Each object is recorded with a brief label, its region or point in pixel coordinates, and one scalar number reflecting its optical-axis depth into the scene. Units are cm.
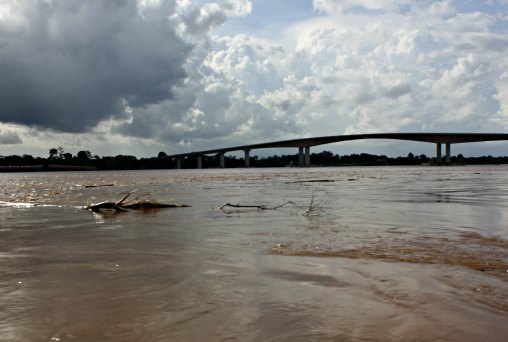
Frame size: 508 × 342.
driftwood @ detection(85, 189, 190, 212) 1485
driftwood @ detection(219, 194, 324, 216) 1302
